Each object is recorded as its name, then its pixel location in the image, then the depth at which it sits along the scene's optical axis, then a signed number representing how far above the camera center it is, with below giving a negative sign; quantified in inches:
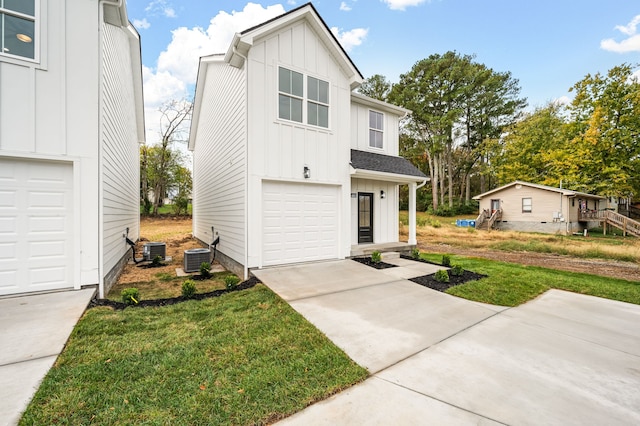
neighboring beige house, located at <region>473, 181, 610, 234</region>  796.0 +16.2
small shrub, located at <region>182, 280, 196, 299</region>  204.8 -58.2
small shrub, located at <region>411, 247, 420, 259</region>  349.1 -53.4
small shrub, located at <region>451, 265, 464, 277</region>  265.4 -57.0
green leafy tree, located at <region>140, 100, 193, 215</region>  1023.6 +235.9
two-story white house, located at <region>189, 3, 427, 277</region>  262.8 +69.2
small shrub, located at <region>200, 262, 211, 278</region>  277.4 -58.8
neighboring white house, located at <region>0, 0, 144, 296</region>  174.4 +46.0
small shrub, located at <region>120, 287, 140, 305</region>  186.9 -58.6
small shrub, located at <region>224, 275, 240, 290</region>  222.8 -58.0
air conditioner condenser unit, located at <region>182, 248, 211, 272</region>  295.9 -50.7
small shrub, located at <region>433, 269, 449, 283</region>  242.1 -57.3
